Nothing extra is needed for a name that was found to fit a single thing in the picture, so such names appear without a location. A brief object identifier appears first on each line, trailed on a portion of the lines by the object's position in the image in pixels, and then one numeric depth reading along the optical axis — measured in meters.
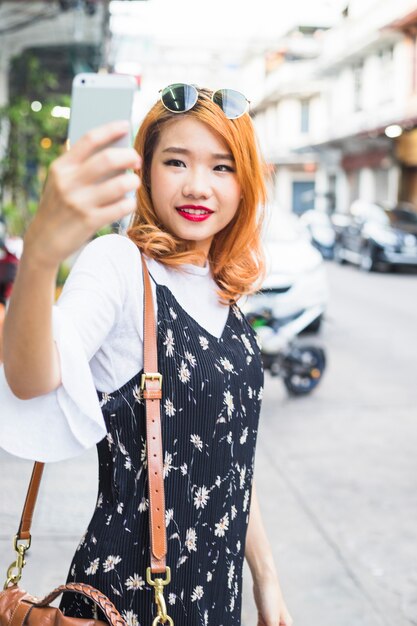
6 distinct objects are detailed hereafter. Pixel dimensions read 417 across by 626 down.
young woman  1.24
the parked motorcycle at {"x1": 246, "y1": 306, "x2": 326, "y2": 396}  6.72
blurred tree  10.95
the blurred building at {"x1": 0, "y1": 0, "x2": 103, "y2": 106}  11.85
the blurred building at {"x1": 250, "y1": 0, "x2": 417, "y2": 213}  28.14
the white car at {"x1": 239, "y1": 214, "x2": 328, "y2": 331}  8.26
